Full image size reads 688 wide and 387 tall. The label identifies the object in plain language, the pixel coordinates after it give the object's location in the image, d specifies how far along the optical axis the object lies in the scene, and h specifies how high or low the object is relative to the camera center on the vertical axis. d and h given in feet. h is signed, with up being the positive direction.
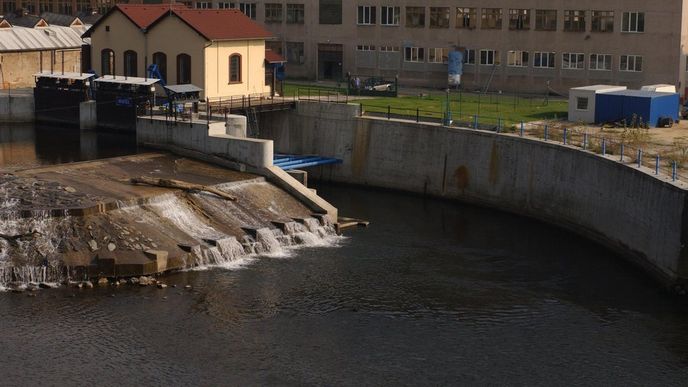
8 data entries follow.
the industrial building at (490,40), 316.81 +1.17
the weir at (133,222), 183.52 -30.67
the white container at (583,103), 268.76 -13.22
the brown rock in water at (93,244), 186.18 -32.08
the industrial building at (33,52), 316.81 -3.74
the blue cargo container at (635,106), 261.03 -13.34
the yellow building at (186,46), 278.05 -1.49
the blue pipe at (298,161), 261.03 -26.87
